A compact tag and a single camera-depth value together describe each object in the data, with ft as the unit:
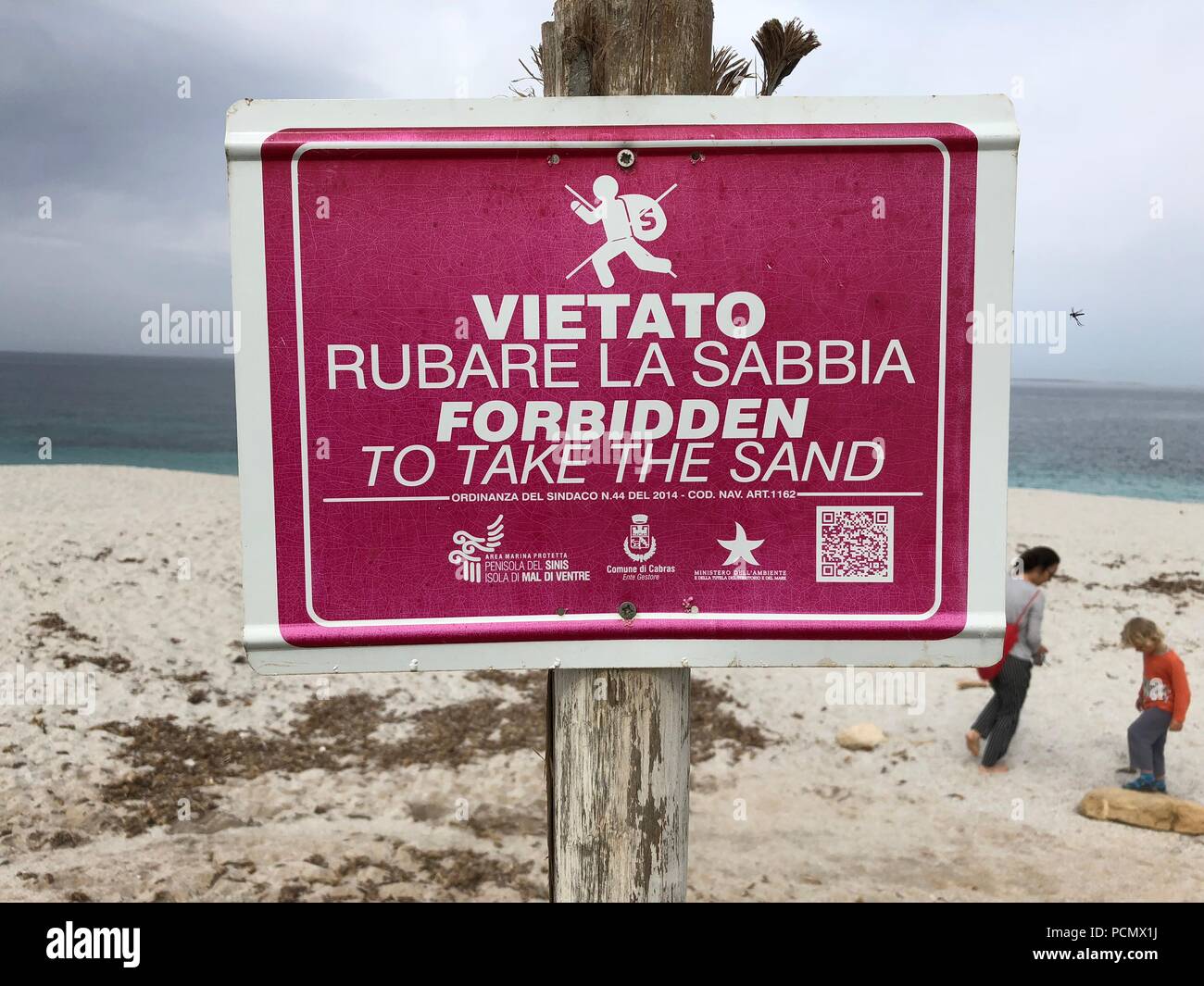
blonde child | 21.83
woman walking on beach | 22.88
